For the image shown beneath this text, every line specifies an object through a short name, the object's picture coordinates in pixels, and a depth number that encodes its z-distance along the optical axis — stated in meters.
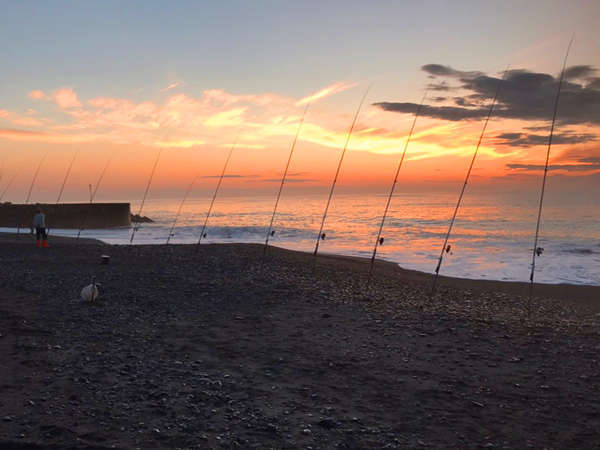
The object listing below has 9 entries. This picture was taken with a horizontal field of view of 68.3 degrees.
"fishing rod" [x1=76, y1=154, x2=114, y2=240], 33.29
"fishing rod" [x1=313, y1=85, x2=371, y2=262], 12.59
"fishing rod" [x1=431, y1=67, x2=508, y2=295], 9.93
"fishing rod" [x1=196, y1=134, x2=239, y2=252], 16.02
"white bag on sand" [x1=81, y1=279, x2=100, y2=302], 8.09
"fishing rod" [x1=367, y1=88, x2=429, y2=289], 11.29
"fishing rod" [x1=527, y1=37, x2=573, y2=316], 8.68
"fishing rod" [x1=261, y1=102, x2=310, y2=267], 13.67
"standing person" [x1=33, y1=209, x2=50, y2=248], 17.47
